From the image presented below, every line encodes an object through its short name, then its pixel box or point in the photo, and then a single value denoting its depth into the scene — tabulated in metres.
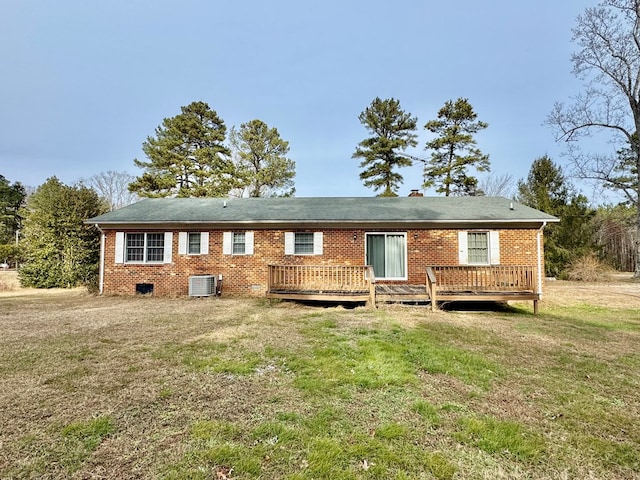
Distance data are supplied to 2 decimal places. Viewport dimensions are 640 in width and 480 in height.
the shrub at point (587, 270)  17.72
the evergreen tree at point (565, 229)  19.14
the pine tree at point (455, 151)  25.03
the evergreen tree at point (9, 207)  33.82
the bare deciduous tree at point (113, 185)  38.56
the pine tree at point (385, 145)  26.27
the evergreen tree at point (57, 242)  14.38
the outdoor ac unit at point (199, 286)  11.39
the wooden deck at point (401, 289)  8.95
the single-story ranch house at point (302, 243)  11.20
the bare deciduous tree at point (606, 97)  18.53
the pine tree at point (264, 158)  27.33
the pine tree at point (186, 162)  25.42
